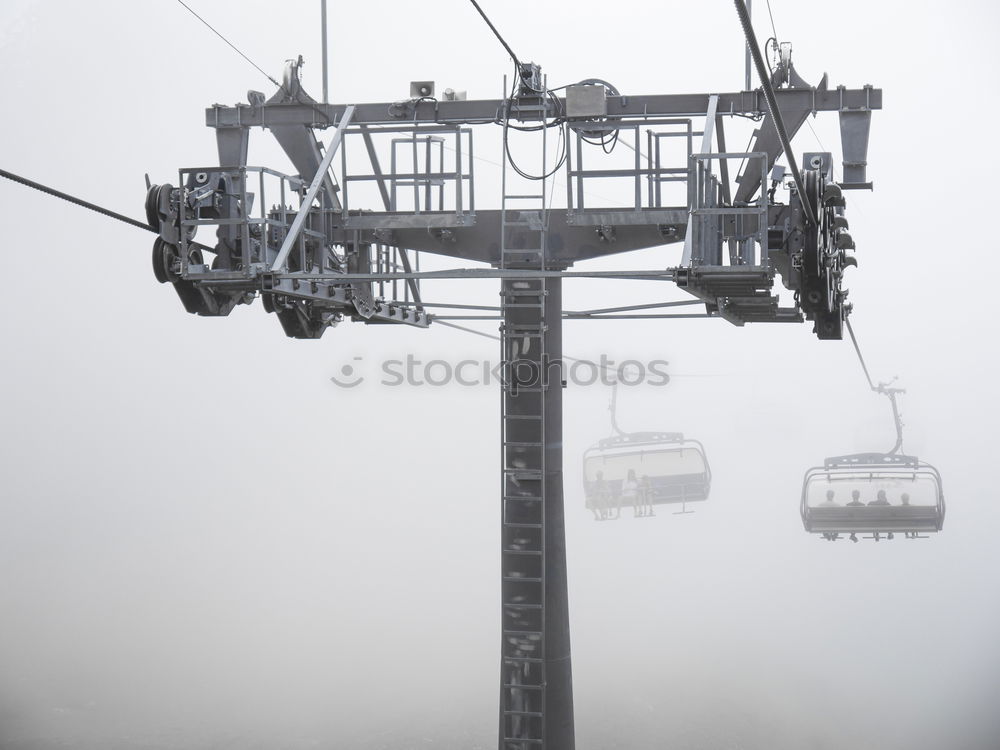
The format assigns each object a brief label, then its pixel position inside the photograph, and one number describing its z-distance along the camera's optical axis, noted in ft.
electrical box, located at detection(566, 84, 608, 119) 41.55
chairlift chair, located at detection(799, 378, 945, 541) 58.95
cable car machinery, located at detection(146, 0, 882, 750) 39.68
